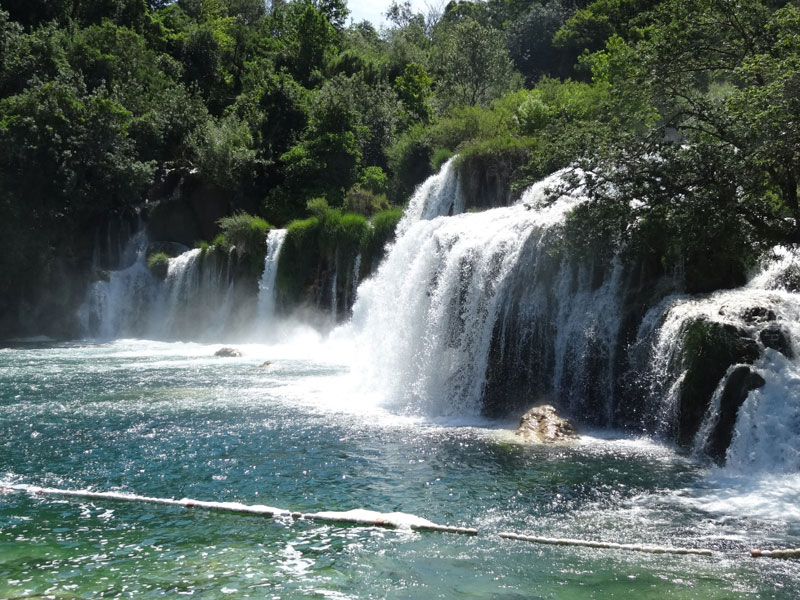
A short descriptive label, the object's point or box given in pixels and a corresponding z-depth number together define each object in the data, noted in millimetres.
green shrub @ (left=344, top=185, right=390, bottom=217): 30203
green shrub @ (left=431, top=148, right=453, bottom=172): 28016
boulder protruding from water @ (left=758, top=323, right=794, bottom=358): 10984
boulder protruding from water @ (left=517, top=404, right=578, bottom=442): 12461
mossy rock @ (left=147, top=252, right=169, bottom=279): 31250
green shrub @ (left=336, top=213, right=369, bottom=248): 26250
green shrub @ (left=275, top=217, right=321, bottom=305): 27547
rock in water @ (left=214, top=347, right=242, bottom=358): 23969
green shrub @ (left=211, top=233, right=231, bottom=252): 29609
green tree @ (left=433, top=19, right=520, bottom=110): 39969
